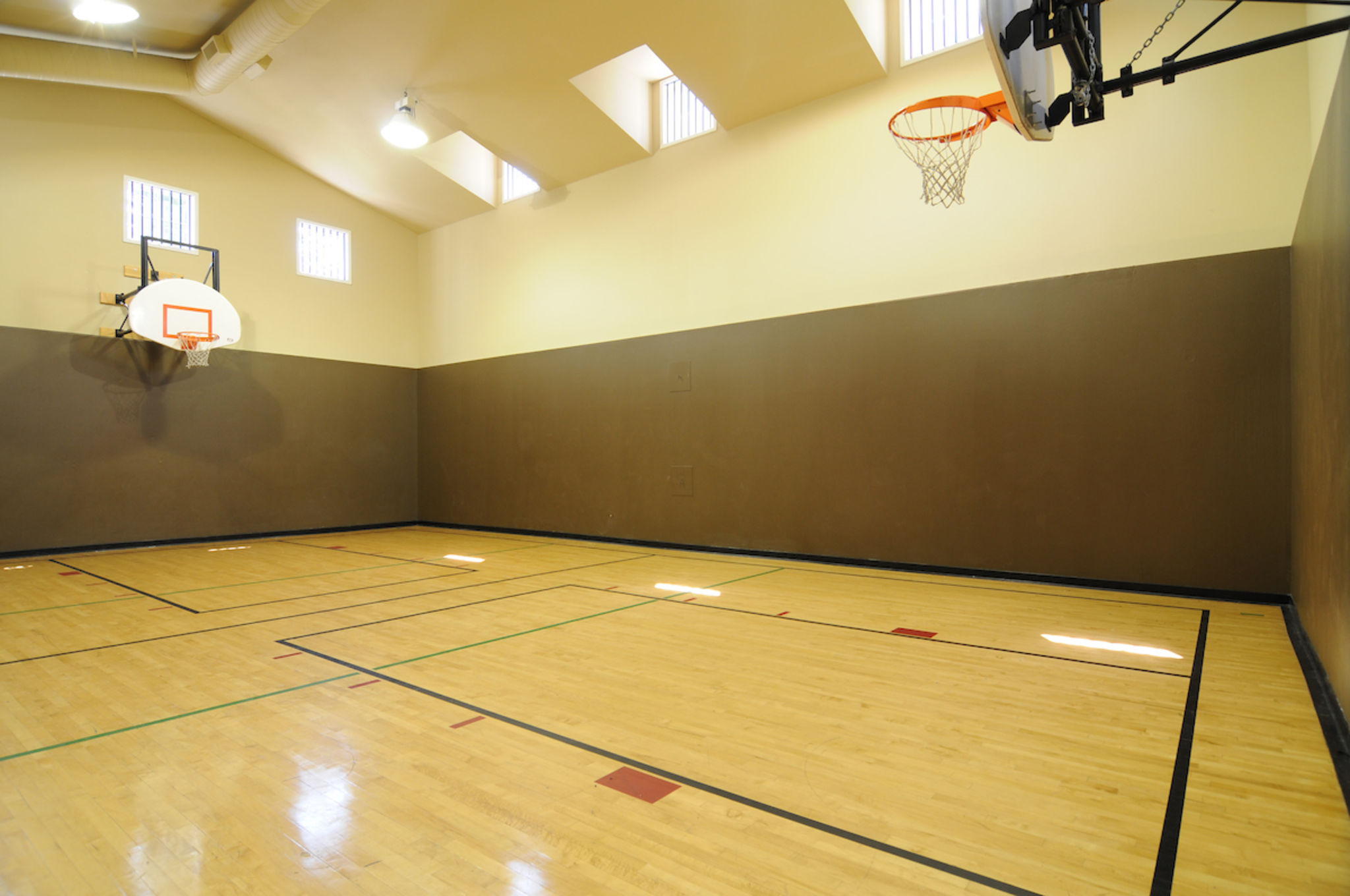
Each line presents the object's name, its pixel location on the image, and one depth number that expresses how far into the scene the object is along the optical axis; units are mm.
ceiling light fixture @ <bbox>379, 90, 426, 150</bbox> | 7047
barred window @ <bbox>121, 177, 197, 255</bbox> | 7609
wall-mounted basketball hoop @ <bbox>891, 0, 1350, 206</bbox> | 2627
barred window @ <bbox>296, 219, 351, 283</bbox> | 9047
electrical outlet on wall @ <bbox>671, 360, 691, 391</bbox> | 7273
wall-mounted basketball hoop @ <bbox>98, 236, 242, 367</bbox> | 7207
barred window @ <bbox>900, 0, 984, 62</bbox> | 5652
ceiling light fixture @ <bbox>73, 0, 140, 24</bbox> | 5637
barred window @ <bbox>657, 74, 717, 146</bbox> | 7336
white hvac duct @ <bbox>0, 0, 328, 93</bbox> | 5734
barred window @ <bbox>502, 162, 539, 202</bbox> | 8961
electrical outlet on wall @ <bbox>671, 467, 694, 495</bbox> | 7254
